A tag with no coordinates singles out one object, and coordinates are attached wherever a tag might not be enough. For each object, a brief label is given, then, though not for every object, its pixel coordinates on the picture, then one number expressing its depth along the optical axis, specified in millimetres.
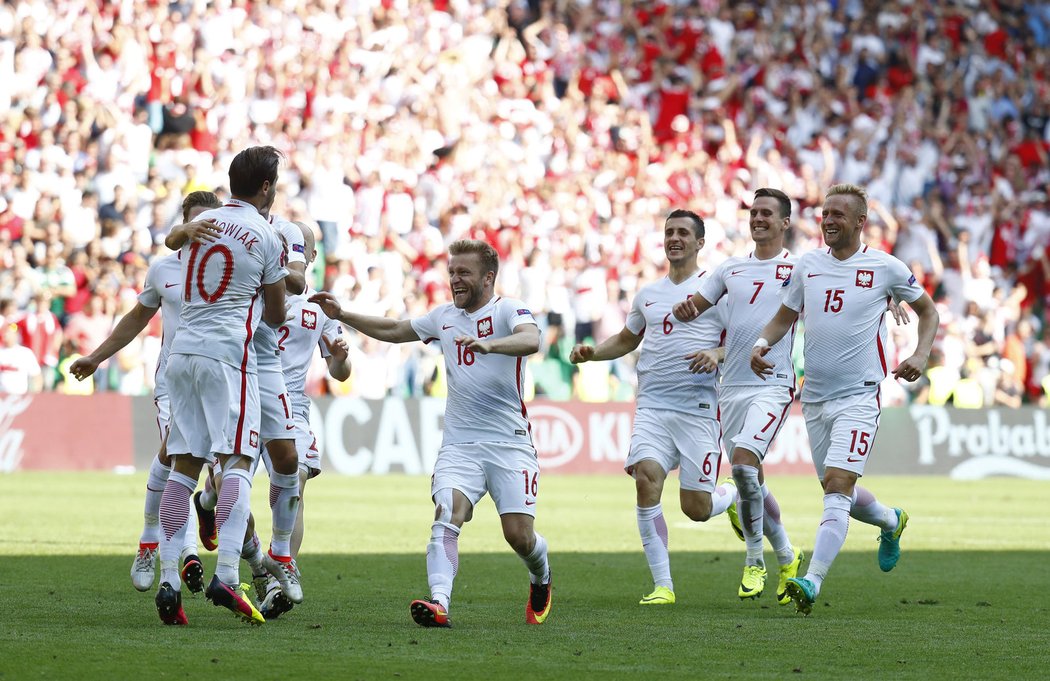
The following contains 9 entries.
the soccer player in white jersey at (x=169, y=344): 18078
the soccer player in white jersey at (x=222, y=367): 16781
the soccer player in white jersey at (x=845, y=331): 19922
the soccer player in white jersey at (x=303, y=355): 20672
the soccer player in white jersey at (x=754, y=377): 21125
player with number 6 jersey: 21234
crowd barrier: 44250
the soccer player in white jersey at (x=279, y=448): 18266
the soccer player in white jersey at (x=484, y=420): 18016
